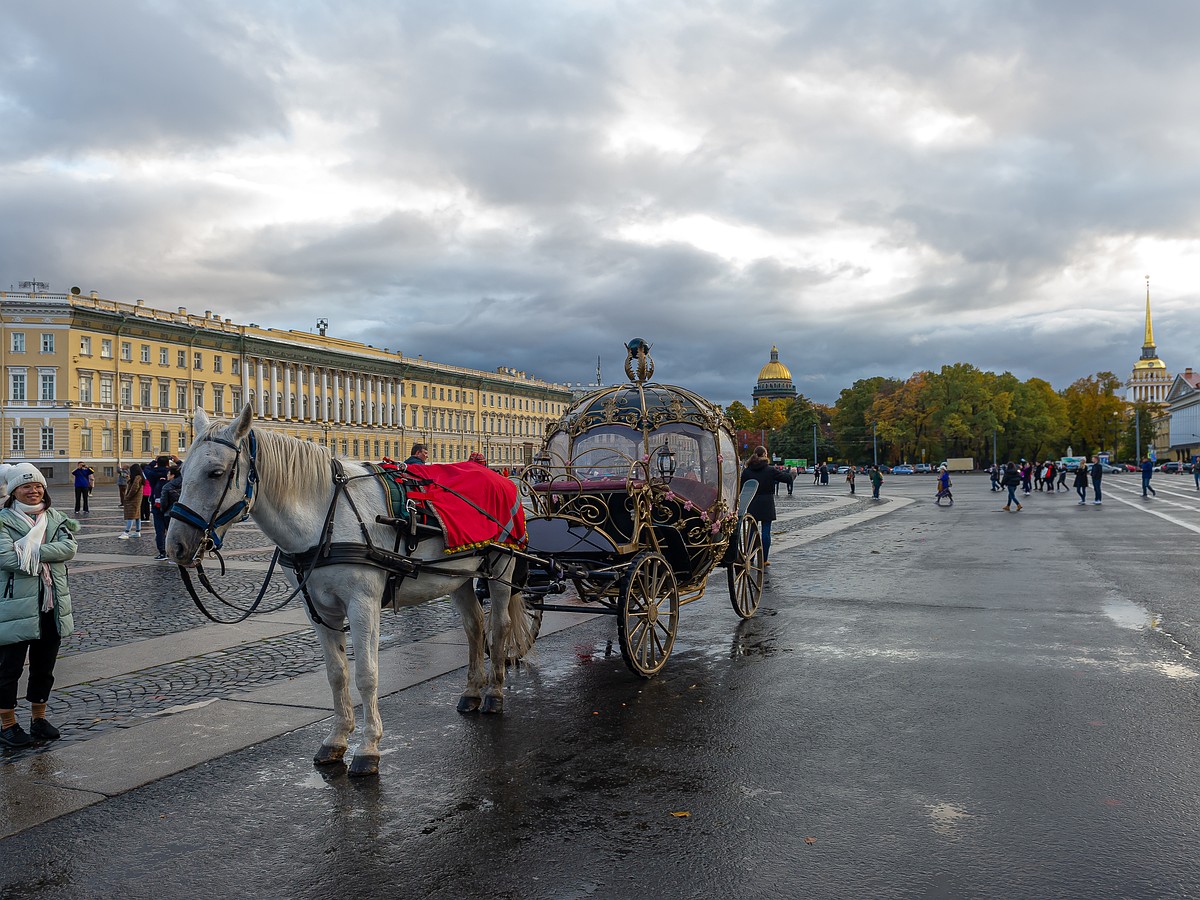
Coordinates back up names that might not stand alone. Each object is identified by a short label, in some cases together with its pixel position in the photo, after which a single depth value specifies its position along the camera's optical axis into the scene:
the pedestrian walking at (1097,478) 36.00
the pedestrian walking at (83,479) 29.19
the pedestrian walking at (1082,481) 38.94
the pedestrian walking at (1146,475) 40.88
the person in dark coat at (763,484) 15.41
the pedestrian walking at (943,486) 37.41
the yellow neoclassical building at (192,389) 76.12
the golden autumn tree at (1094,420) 115.25
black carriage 7.72
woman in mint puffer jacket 5.86
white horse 5.16
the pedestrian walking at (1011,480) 32.38
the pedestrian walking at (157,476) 18.80
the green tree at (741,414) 146.79
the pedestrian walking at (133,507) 21.78
